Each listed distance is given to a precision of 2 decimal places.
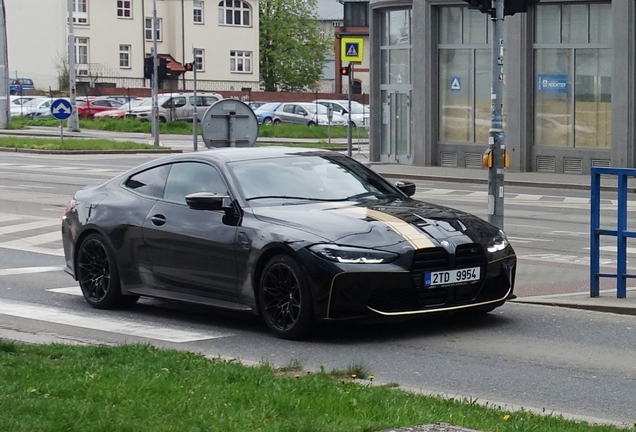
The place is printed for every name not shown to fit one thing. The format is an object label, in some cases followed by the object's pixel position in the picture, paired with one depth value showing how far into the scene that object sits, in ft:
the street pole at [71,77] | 169.17
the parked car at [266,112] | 200.71
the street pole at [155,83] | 147.64
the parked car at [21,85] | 275.80
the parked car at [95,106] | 216.13
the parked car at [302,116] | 200.13
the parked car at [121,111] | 209.35
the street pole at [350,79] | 119.57
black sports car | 30.78
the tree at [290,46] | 322.34
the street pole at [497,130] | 42.47
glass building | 103.91
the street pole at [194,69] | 113.39
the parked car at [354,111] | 188.16
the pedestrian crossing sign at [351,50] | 120.16
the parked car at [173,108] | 205.77
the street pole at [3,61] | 171.42
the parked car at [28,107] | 227.81
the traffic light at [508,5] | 43.14
